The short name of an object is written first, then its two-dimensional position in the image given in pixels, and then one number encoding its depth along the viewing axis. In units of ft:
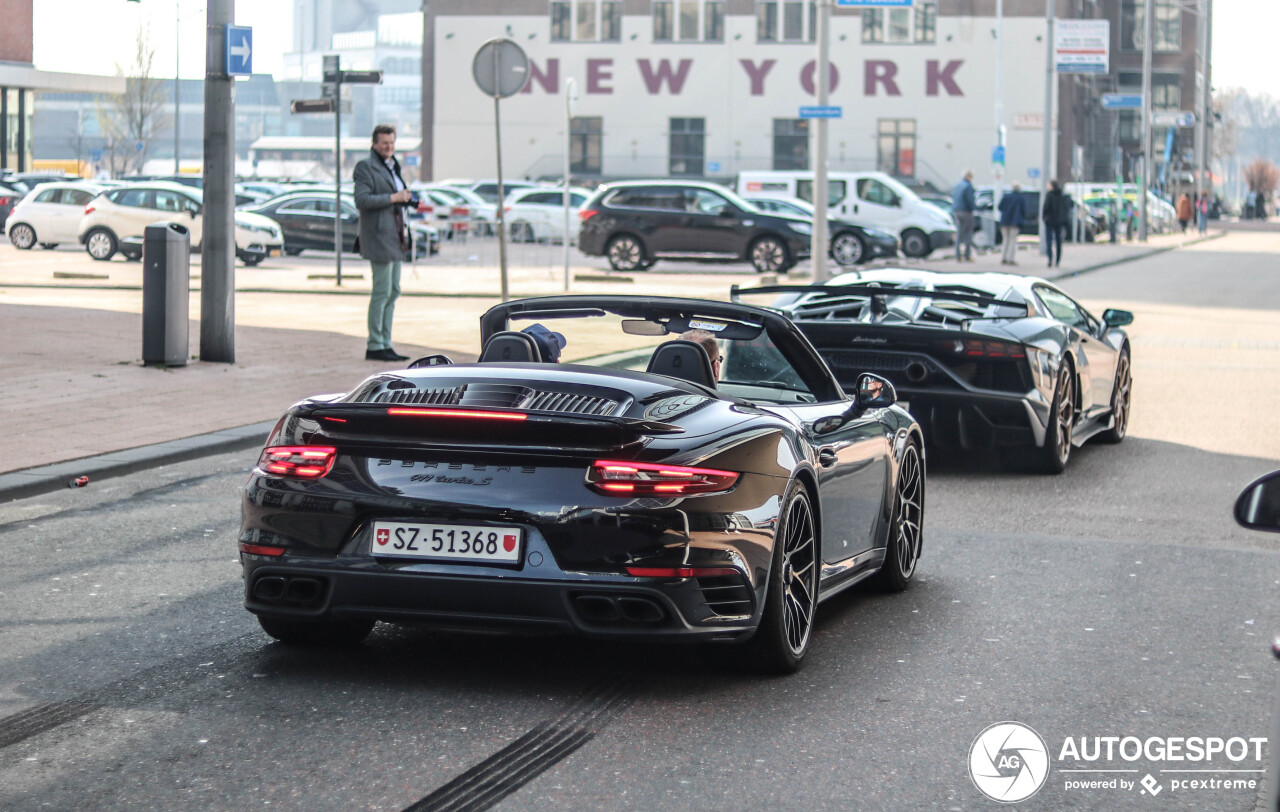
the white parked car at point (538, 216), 146.72
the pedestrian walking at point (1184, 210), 242.72
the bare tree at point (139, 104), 265.95
